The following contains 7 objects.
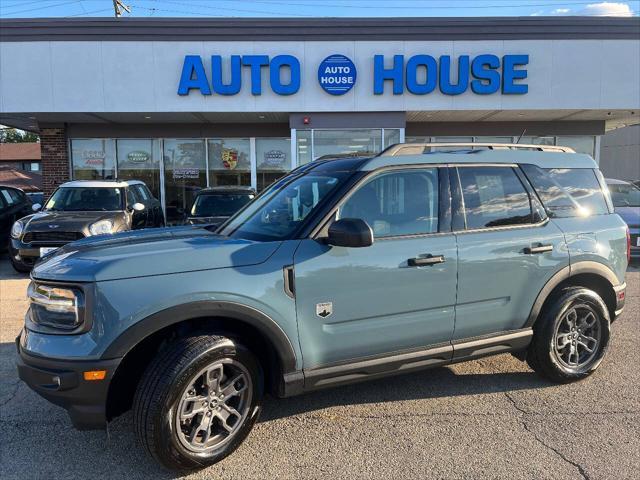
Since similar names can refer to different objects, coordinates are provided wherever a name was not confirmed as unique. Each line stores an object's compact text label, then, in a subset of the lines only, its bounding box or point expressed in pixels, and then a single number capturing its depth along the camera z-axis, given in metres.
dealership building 12.43
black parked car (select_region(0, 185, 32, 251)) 10.70
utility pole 26.12
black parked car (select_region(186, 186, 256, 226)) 9.20
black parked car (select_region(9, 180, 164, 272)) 8.00
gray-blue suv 2.70
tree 69.63
